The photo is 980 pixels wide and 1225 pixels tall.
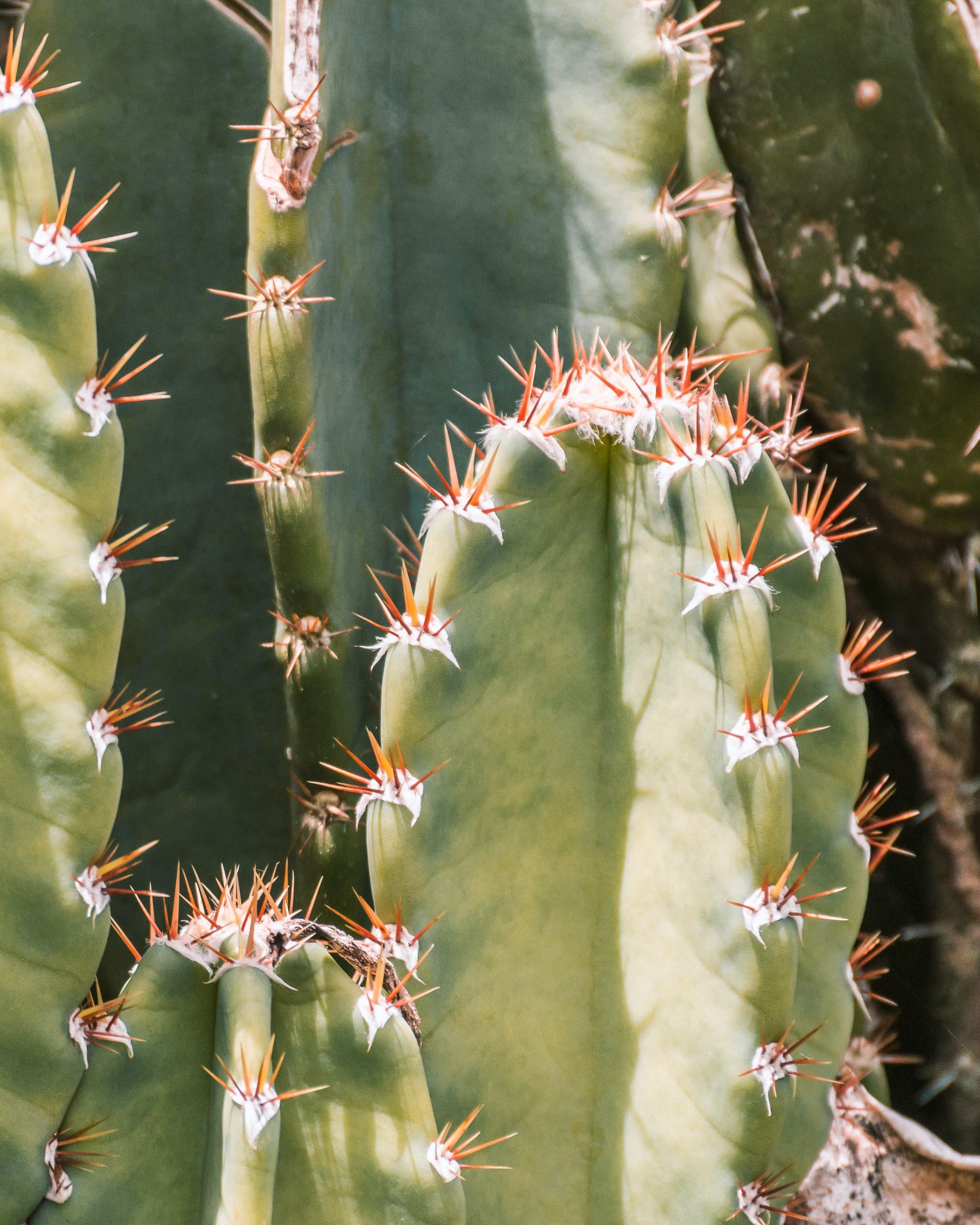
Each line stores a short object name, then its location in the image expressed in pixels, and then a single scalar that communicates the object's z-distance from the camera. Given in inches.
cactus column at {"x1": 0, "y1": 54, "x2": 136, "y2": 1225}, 44.9
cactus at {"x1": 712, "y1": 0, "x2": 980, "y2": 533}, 49.2
